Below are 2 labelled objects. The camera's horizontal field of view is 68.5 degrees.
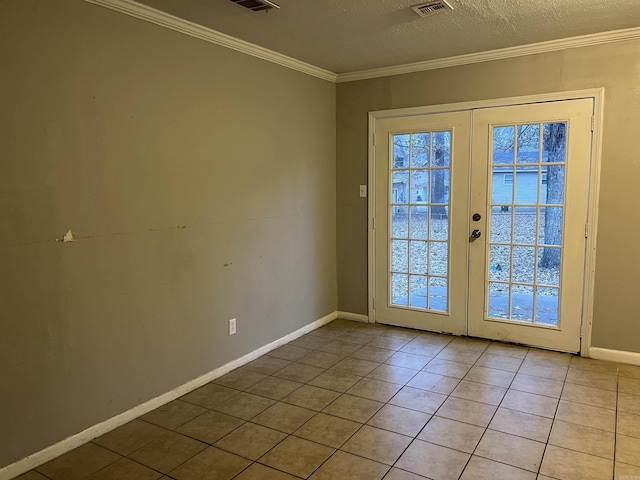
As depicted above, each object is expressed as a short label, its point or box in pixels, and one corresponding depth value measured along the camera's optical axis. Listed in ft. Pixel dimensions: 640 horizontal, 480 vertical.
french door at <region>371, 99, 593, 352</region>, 11.79
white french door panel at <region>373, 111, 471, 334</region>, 13.10
